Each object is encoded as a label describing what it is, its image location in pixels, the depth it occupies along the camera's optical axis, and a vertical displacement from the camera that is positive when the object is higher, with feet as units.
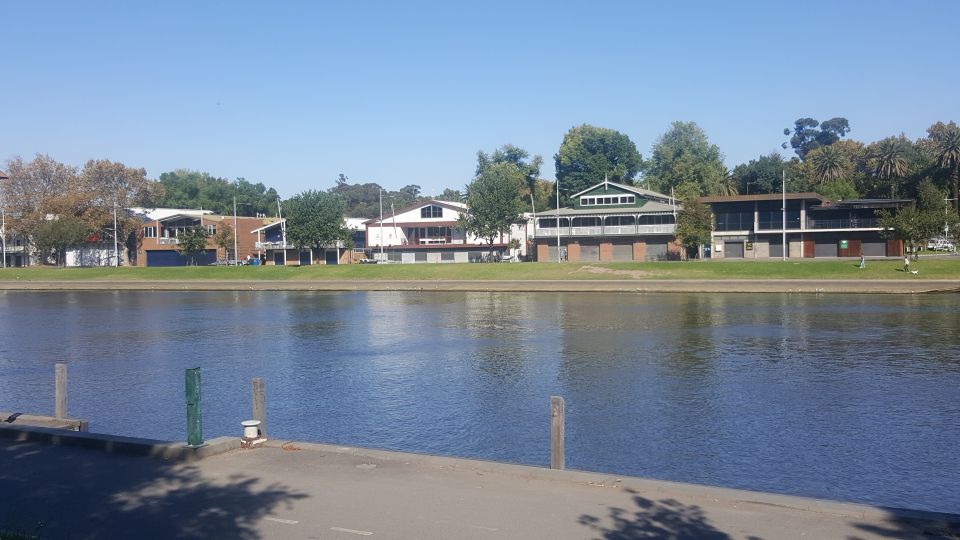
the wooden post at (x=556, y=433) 42.37 -9.25
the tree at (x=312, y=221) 355.77 +15.13
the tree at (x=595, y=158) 466.29 +51.76
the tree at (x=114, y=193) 382.01 +31.41
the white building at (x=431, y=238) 373.40 +7.22
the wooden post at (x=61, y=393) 58.03 -9.04
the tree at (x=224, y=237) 381.40 +9.91
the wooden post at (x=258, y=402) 49.83 -8.52
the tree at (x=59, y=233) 359.87 +12.59
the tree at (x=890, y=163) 367.45 +35.14
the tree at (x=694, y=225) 287.89 +7.93
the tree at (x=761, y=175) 400.06 +34.47
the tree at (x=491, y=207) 344.49 +18.79
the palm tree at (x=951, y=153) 322.55 +34.36
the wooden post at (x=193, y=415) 44.45 -8.25
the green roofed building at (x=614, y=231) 319.06 +7.29
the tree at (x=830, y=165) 408.57 +38.73
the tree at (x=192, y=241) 368.68 +8.05
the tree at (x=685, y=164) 417.49 +46.02
